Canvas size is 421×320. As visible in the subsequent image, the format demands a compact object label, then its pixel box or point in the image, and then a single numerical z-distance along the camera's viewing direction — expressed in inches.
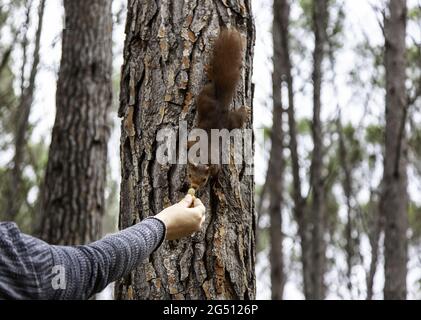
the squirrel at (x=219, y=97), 92.3
